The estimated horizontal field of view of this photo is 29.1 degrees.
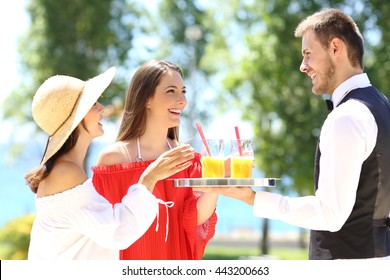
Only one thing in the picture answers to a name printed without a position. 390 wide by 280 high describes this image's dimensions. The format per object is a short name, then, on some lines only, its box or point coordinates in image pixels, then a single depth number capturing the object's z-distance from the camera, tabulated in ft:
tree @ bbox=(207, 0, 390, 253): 55.98
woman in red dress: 14.43
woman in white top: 11.80
